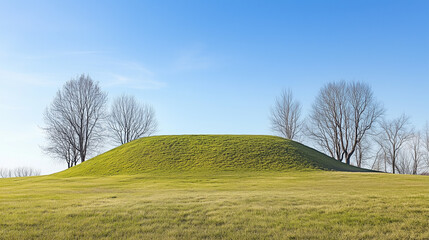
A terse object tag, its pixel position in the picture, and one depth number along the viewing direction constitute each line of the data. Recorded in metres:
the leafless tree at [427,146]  60.30
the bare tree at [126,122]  63.72
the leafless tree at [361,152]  58.31
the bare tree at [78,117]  53.16
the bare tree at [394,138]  59.22
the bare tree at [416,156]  61.44
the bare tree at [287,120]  63.34
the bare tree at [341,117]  55.53
